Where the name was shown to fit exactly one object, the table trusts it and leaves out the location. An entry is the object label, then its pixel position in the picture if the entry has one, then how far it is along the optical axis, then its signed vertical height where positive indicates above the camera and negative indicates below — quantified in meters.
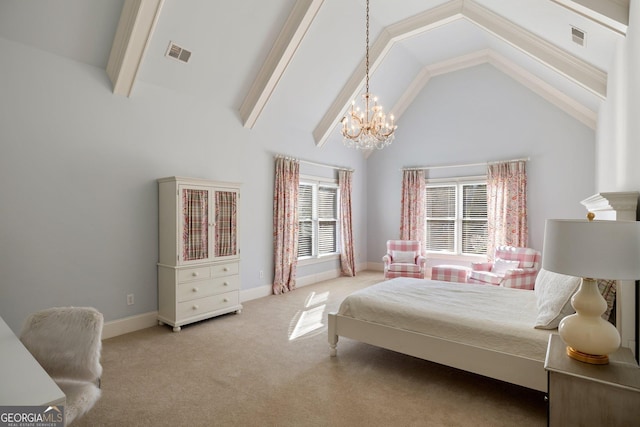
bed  2.29 -0.89
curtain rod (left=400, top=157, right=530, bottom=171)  5.74 +0.89
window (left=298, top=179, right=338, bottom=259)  6.30 -0.15
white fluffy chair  1.83 -0.76
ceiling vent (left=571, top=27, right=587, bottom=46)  3.16 +1.72
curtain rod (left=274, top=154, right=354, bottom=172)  5.61 +0.91
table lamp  1.51 -0.25
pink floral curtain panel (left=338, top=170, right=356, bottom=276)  6.93 -0.36
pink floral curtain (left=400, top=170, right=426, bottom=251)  6.83 +0.11
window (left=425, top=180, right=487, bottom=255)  6.32 -0.12
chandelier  3.88 +0.98
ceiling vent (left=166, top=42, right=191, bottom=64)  3.79 +1.84
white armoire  3.88 -0.48
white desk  1.11 -0.63
